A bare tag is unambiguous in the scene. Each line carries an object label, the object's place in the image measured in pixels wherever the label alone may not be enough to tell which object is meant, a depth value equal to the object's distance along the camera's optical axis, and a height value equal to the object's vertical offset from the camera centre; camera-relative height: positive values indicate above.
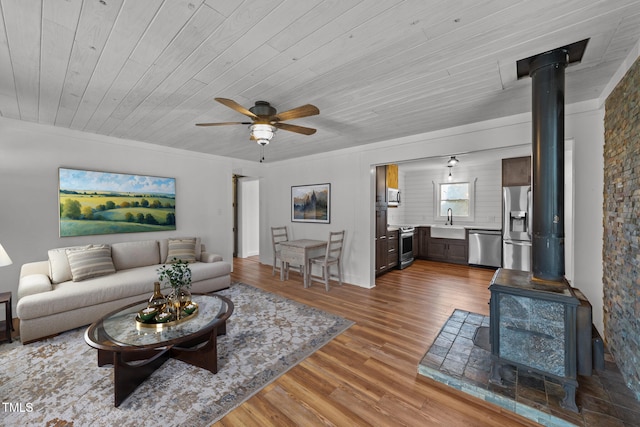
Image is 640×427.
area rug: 1.72 -1.33
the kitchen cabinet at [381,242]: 4.96 -0.62
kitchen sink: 6.17 -0.54
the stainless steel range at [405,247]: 5.74 -0.86
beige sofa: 2.64 -0.83
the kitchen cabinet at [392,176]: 5.48 +0.75
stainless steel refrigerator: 4.89 -0.33
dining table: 4.46 -0.76
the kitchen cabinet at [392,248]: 5.40 -0.82
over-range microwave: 5.53 +0.30
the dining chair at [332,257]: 4.36 -0.83
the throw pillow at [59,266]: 3.13 -0.64
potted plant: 2.32 -0.75
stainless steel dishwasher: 5.58 -0.84
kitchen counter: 5.88 -0.40
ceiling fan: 2.41 +0.86
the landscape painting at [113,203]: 3.58 +0.16
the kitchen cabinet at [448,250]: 6.14 -0.99
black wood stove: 1.74 -0.86
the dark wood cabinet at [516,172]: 4.94 +0.73
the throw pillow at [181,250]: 4.15 -0.62
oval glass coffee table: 1.84 -0.95
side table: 2.58 -1.07
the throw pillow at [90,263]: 3.18 -0.63
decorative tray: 2.13 -0.92
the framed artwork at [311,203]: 5.07 +0.16
